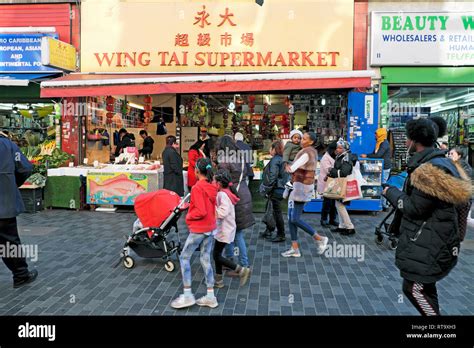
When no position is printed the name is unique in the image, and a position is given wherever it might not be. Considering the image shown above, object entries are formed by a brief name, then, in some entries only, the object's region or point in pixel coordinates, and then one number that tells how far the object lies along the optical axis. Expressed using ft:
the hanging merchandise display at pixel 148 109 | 39.74
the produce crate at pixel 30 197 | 30.30
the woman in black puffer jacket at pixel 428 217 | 9.89
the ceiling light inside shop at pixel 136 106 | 44.31
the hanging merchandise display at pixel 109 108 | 35.68
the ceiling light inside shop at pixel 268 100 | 38.13
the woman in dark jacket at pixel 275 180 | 21.76
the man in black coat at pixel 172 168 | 26.21
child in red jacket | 14.21
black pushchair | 21.49
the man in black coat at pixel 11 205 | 15.82
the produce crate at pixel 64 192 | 31.35
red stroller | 18.52
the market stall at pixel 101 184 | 30.45
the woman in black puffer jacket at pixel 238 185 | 17.17
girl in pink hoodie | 15.43
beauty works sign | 31.09
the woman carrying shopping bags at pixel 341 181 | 23.95
